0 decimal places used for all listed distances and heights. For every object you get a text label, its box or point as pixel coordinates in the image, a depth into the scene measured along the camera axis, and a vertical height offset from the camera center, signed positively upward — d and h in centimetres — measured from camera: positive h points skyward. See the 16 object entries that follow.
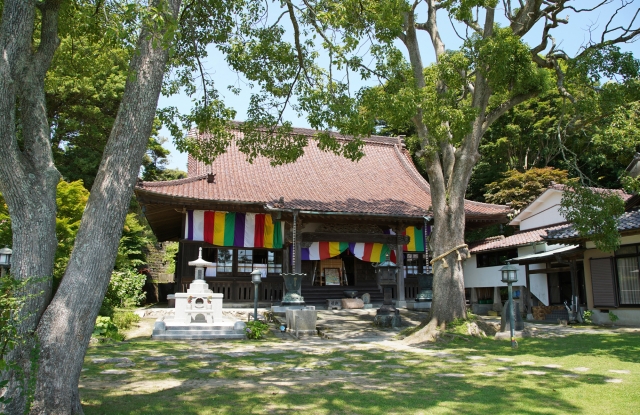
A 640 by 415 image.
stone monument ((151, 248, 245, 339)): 1034 -85
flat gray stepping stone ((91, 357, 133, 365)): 684 -111
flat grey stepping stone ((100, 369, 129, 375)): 613 -113
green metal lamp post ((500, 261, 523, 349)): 910 +12
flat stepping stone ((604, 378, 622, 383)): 560 -109
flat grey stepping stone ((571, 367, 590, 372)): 636 -110
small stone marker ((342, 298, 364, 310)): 1633 -66
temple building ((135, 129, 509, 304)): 1545 +216
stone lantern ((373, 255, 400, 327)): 1255 -26
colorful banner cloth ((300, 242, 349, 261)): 1647 +114
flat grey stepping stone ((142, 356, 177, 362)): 731 -114
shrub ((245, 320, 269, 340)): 1030 -100
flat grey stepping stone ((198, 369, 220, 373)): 648 -115
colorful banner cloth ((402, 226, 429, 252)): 1791 +166
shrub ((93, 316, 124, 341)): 936 -93
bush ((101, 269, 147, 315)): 1243 -19
